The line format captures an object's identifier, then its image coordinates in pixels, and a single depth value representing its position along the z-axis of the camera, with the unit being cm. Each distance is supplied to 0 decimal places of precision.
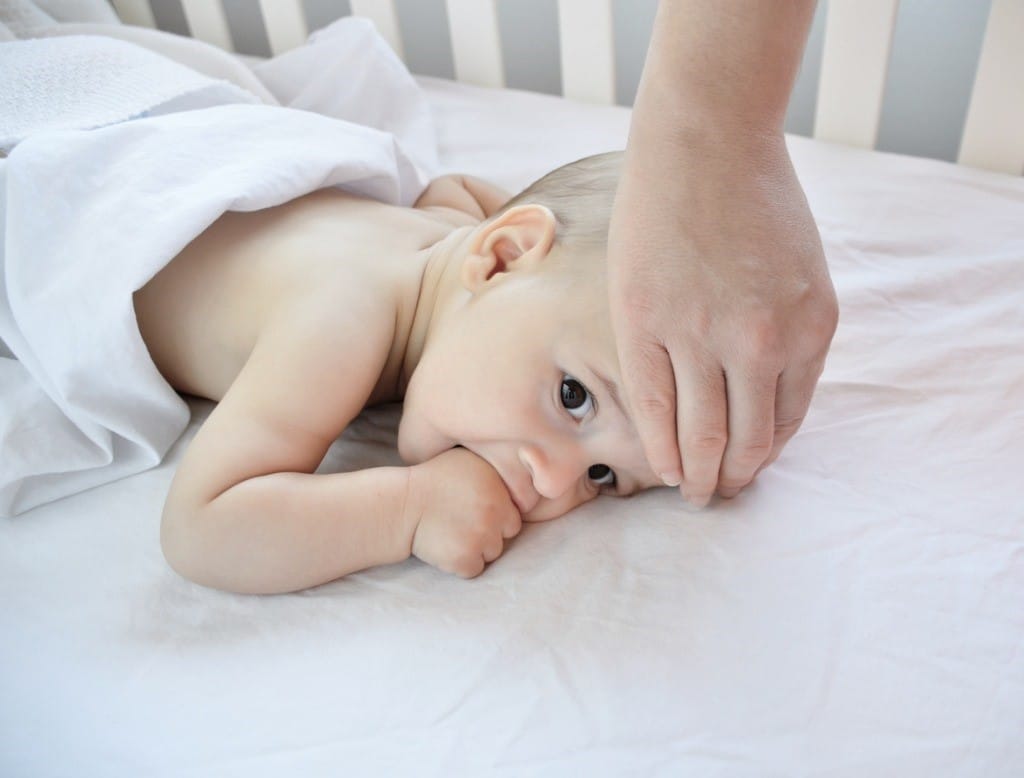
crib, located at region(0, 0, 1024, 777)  58
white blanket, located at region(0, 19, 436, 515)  82
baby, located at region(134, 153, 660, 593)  69
